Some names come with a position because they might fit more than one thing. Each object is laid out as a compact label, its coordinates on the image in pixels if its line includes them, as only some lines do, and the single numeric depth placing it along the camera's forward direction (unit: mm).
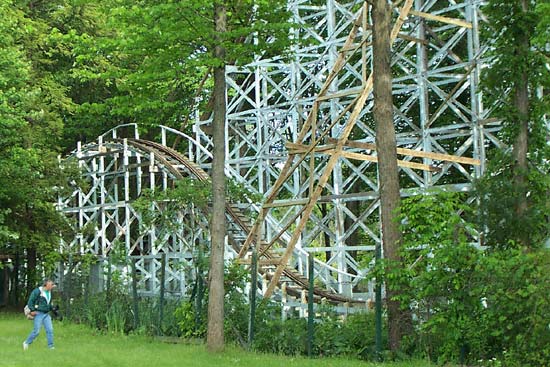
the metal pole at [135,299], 19719
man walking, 16703
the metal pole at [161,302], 18741
